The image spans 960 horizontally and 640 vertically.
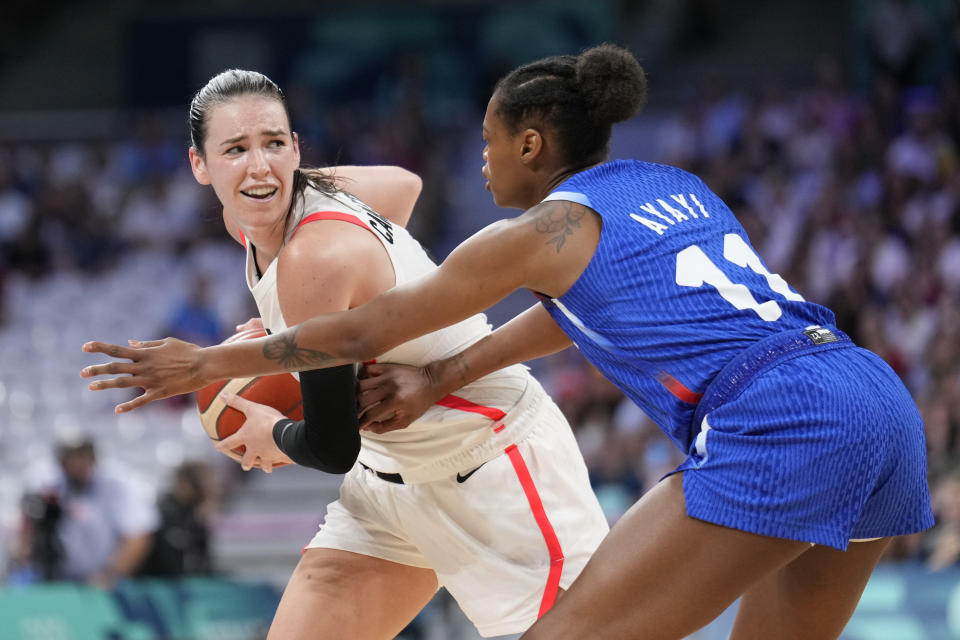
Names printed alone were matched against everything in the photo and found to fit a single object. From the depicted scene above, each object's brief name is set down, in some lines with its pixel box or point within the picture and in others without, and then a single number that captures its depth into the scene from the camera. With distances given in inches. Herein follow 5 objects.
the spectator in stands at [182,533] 550.6
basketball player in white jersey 251.8
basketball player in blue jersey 199.2
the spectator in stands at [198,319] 763.4
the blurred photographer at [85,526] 548.1
